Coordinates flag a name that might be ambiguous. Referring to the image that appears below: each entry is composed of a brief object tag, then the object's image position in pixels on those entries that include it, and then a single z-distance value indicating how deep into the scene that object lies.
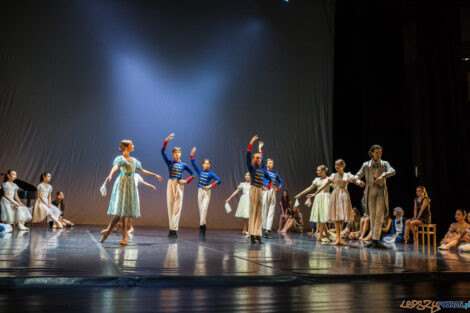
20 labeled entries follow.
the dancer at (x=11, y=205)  7.69
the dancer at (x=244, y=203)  8.91
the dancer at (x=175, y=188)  7.04
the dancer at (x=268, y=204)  8.42
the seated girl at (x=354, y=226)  9.06
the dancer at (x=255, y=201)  6.29
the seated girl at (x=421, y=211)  7.90
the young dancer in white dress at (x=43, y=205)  8.55
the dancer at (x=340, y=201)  6.34
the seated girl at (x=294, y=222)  10.62
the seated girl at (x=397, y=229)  8.25
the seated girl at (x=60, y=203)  9.22
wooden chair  7.67
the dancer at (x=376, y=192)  6.02
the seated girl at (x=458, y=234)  6.82
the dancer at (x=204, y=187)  7.85
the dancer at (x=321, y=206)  7.34
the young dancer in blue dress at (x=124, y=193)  5.08
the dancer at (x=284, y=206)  10.70
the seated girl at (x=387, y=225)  8.84
